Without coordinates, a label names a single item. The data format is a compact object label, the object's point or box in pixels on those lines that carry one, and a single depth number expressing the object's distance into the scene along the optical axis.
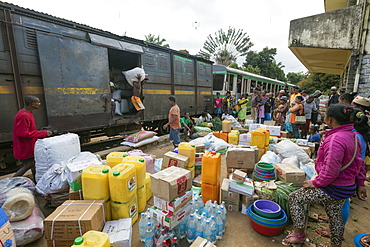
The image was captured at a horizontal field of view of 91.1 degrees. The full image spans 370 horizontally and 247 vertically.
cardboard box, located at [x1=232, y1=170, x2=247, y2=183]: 2.77
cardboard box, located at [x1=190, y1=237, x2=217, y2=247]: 1.58
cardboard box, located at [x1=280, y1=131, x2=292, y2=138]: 5.71
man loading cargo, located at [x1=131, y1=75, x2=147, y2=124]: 5.49
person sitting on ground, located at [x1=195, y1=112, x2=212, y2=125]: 8.08
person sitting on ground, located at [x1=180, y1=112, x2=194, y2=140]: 6.60
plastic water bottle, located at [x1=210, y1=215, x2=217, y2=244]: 2.10
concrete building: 4.78
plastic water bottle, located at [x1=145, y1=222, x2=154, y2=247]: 1.99
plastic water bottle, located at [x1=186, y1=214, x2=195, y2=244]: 2.14
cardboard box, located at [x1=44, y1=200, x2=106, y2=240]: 1.80
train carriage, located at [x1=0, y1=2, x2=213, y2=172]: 3.42
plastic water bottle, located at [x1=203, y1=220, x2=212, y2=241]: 2.06
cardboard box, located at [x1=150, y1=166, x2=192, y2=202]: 1.92
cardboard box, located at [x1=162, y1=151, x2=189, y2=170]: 3.14
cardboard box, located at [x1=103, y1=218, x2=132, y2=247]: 1.85
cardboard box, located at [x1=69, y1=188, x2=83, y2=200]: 2.29
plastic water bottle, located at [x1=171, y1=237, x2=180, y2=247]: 1.94
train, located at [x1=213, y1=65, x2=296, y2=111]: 10.64
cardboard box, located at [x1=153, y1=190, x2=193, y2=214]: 1.93
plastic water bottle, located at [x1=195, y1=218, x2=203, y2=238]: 2.10
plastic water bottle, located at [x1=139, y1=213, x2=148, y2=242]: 2.10
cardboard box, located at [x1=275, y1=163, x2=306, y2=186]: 2.86
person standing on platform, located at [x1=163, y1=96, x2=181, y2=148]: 4.84
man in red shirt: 2.83
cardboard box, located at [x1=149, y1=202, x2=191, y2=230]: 1.92
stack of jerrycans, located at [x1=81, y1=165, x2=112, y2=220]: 2.14
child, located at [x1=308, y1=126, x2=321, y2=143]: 5.12
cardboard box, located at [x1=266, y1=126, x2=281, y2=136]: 5.62
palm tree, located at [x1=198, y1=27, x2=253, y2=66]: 30.67
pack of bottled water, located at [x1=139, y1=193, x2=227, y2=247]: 1.98
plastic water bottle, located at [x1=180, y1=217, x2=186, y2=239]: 2.18
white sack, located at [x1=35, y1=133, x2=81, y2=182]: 2.80
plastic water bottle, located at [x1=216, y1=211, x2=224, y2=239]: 2.21
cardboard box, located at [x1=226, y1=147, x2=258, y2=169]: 3.37
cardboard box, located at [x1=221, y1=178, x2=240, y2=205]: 2.74
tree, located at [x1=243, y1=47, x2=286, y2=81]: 32.47
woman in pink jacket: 1.72
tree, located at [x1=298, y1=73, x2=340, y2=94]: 16.83
